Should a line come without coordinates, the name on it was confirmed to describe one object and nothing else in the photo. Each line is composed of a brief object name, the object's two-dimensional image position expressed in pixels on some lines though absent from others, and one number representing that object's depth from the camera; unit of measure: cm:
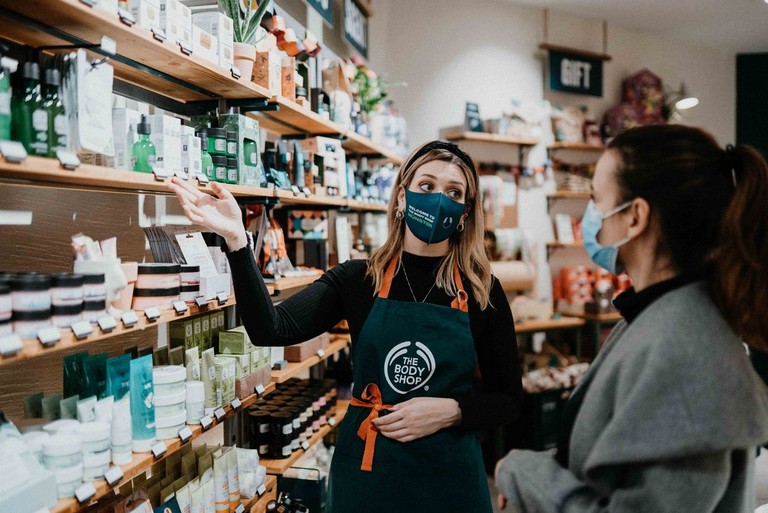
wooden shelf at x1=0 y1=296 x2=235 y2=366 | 143
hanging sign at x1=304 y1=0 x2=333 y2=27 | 415
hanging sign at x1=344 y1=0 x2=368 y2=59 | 497
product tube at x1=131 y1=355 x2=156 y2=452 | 192
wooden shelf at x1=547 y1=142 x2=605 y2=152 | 650
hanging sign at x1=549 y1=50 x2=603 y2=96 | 660
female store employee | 187
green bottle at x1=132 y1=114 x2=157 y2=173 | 191
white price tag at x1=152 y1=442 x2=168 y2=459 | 191
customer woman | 107
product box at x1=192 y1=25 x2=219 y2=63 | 216
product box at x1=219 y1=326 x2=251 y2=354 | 266
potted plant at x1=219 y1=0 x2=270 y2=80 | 254
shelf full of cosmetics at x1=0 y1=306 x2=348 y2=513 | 160
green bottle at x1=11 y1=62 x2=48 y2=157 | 148
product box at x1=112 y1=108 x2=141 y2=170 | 184
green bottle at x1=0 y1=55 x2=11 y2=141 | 142
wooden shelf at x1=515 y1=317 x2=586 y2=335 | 587
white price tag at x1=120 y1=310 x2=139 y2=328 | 175
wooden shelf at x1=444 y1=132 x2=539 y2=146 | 592
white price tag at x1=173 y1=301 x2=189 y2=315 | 199
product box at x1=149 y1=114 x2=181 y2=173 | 200
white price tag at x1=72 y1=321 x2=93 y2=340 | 156
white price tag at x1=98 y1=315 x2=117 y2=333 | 166
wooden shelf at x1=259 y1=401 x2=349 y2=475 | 301
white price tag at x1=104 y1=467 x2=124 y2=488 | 171
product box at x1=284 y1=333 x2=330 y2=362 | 337
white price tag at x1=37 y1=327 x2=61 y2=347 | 147
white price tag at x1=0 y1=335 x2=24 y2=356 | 137
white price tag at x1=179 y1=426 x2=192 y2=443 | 206
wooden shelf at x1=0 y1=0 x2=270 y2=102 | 163
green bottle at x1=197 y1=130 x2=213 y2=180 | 231
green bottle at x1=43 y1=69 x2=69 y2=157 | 155
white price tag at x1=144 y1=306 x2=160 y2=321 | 184
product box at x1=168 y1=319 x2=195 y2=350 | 241
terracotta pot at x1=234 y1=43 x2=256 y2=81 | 253
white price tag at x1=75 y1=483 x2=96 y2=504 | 160
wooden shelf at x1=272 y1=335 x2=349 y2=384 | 305
